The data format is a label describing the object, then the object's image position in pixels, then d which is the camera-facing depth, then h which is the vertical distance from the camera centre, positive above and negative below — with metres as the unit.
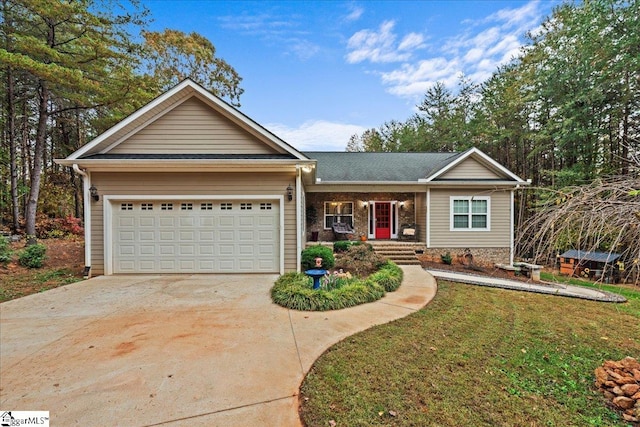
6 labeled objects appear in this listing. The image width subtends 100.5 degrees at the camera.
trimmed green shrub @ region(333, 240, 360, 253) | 10.16 -1.32
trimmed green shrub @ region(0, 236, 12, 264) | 7.59 -1.11
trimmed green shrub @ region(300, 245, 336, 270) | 7.62 -1.33
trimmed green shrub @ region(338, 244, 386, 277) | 7.80 -1.49
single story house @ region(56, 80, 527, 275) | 7.22 +0.59
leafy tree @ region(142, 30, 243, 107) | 17.91 +10.56
